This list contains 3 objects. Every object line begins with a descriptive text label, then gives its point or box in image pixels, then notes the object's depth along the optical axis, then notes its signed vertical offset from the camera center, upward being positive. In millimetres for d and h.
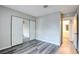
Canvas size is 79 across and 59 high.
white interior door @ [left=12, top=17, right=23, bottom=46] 2875 -80
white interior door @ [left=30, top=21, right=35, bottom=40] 4303 -107
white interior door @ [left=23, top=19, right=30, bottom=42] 3667 -130
